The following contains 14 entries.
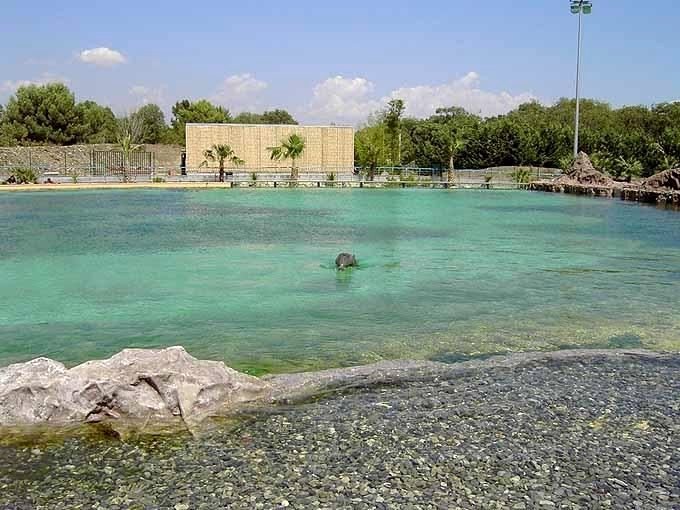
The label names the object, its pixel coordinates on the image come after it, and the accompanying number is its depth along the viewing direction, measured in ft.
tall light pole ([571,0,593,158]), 123.54
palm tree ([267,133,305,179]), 152.35
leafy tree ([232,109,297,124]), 281.41
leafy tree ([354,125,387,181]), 155.43
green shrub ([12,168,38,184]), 124.98
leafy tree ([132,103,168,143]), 229.02
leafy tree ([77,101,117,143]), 197.57
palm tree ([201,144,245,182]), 143.23
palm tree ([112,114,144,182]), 144.56
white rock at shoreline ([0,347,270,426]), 18.25
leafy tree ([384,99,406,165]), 170.81
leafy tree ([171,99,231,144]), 229.66
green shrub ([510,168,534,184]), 146.73
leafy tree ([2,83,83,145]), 188.85
